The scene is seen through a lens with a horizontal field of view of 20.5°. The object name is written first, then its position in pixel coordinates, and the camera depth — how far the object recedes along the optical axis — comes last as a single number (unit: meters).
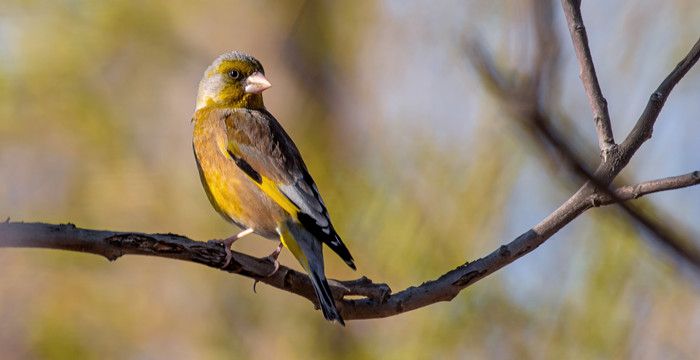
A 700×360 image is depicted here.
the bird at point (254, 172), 7.88
